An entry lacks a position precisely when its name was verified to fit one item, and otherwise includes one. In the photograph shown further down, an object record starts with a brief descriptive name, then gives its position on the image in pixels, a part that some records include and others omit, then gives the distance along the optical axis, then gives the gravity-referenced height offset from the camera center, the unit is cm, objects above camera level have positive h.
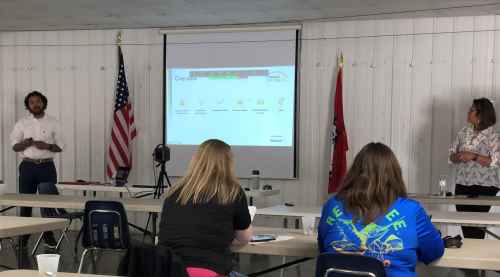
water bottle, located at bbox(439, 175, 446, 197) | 557 -56
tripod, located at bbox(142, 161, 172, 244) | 634 -70
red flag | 690 -22
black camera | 637 -30
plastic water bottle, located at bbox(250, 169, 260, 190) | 676 -61
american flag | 759 -4
